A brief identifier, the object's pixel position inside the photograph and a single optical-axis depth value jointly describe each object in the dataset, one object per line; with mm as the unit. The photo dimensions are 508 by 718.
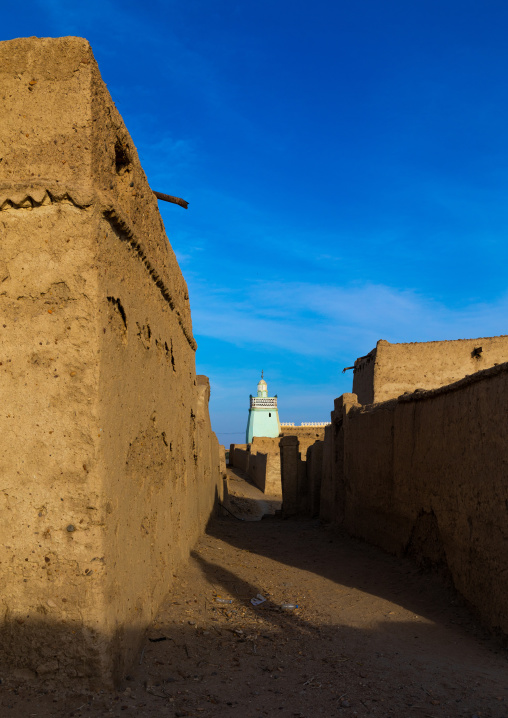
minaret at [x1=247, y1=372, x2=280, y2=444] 45719
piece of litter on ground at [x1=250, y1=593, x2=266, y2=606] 4305
